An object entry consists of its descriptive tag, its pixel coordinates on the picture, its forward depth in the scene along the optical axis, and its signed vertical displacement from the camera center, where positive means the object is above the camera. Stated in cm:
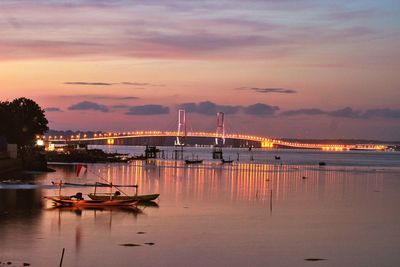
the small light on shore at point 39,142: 10956 +200
